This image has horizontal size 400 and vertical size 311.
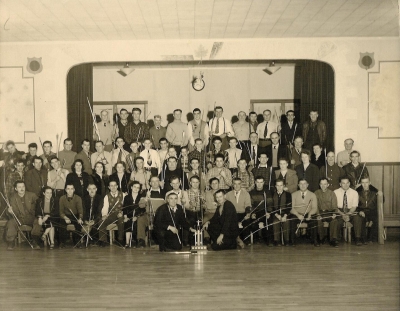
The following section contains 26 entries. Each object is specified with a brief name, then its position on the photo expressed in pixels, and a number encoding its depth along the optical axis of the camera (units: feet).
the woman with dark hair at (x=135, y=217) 21.25
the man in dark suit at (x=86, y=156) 23.86
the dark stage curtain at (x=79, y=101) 27.25
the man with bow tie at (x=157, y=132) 25.95
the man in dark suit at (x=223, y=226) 20.11
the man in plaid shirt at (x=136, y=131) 25.53
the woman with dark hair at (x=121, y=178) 22.66
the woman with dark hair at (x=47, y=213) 21.12
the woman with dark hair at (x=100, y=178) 22.70
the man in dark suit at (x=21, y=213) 20.94
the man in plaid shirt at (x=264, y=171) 22.99
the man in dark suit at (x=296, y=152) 24.14
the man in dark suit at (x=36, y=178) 22.63
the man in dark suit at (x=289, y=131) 25.82
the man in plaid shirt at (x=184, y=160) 23.93
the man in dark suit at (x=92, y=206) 21.63
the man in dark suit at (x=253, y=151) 24.24
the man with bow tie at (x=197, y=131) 25.68
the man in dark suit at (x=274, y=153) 24.57
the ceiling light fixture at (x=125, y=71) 31.73
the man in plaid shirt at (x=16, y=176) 22.74
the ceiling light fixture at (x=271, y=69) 31.30
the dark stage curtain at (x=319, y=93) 26.50
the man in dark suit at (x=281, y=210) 21.31
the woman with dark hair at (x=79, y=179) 22.25
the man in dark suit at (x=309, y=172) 23.11
